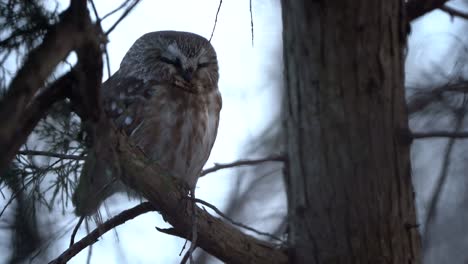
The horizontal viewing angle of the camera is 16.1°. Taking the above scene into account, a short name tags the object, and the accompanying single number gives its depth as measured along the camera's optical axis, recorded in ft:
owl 28.48
